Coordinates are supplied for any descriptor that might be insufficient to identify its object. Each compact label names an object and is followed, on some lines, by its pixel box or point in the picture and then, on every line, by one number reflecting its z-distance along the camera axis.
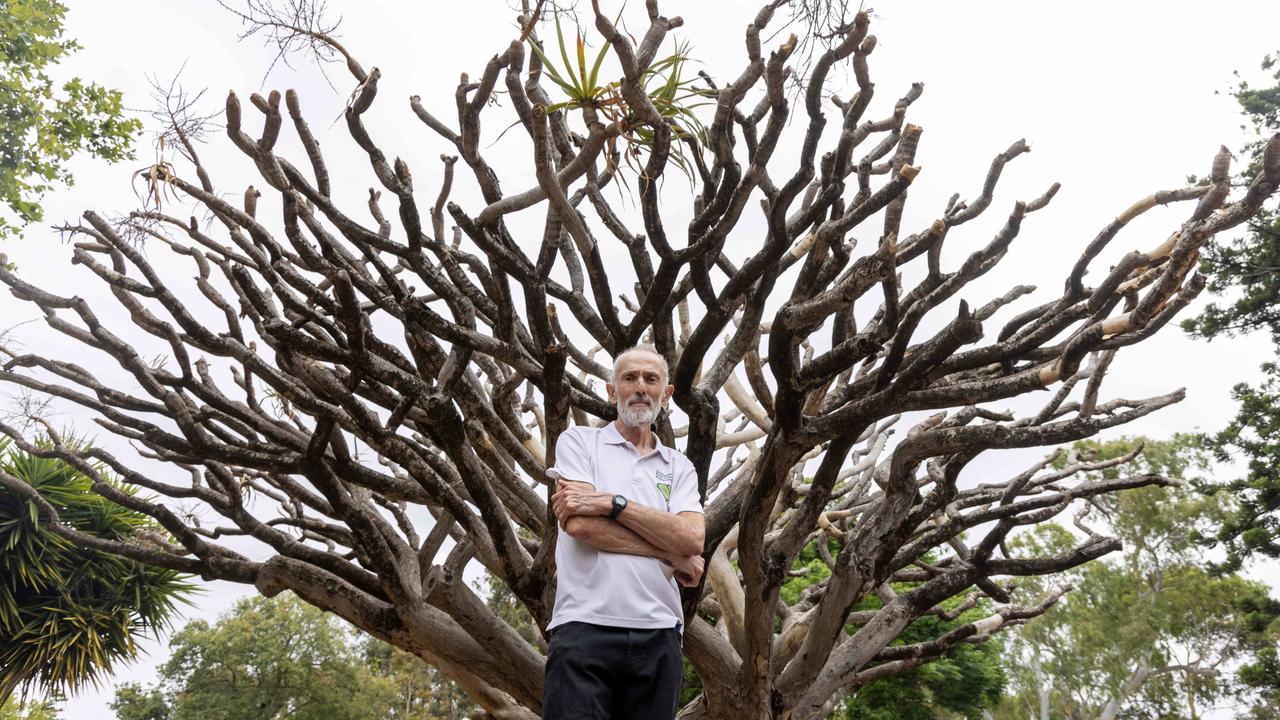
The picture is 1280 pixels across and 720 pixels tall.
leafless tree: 4.34
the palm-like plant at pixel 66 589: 10.43
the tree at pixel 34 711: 14.95
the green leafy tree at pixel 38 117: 10.41
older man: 2.50
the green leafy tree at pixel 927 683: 14.05
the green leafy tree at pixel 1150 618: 23.06
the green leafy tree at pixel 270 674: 20.98
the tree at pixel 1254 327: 15.05
